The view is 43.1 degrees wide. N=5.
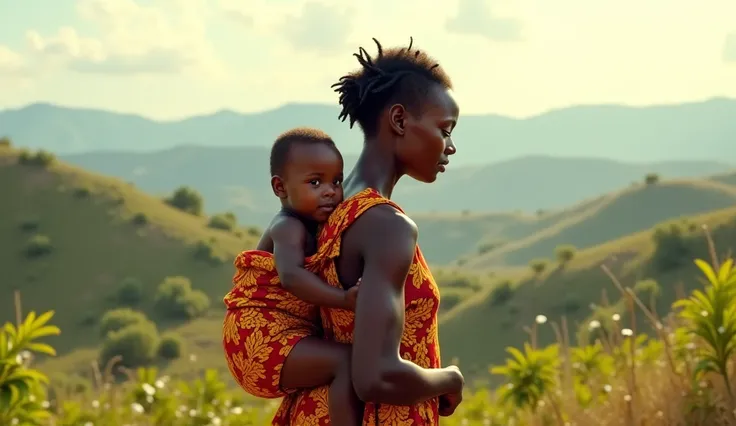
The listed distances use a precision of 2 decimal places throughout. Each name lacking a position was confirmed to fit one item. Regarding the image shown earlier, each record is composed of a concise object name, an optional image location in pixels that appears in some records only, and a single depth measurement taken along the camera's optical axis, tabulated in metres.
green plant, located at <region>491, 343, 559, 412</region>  6.69
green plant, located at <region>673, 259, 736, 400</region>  5.59
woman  2.64
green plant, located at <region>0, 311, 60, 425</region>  5.62
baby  2.79
